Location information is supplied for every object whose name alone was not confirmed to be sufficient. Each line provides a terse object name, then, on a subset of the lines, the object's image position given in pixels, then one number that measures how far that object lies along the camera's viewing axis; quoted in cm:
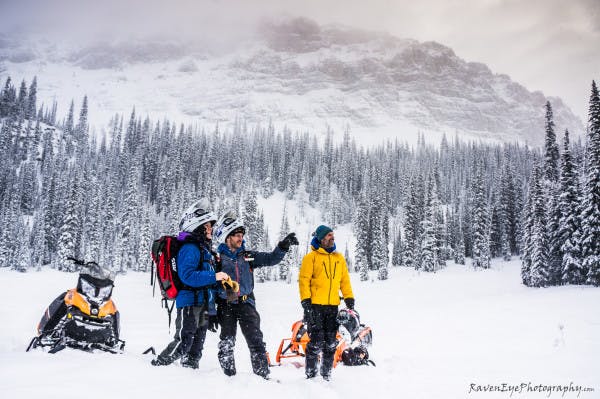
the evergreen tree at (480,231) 5662
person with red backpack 496
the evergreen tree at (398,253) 6852
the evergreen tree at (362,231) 6456
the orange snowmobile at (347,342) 798
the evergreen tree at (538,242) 3266
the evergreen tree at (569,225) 2856
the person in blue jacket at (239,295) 541
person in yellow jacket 647
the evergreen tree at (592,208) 2645
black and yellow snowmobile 605
